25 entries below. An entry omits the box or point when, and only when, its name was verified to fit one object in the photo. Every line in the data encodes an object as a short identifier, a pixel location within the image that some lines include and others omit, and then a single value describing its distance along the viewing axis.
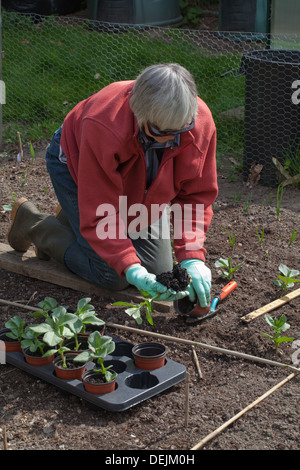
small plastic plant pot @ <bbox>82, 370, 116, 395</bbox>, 2.27
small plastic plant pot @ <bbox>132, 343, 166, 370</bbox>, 2.41
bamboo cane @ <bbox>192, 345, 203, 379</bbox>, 2.50
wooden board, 3.05
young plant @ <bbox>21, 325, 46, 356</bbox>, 2.40
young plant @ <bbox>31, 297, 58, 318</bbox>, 2.52
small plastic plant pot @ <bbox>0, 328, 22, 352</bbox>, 2.54
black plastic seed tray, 2.26
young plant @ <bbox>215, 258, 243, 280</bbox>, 3.14
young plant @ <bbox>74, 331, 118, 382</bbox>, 2.29
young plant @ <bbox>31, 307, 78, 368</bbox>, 2.29
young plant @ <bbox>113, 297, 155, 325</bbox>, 2.54
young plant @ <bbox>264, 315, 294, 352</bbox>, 2.56
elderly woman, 2.37
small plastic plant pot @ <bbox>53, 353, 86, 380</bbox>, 2.35
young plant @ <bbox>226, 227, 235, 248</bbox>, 3.45
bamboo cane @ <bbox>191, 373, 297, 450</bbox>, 2.10
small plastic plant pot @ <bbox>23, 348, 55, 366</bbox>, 2.44
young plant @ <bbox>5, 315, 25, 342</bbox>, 2.47
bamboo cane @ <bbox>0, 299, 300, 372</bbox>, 2.51
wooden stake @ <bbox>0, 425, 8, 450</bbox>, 2.00
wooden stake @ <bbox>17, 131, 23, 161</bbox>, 4.69
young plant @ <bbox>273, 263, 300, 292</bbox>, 2.98
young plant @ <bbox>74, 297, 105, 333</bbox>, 2.40
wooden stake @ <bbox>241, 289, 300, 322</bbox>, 2.83
